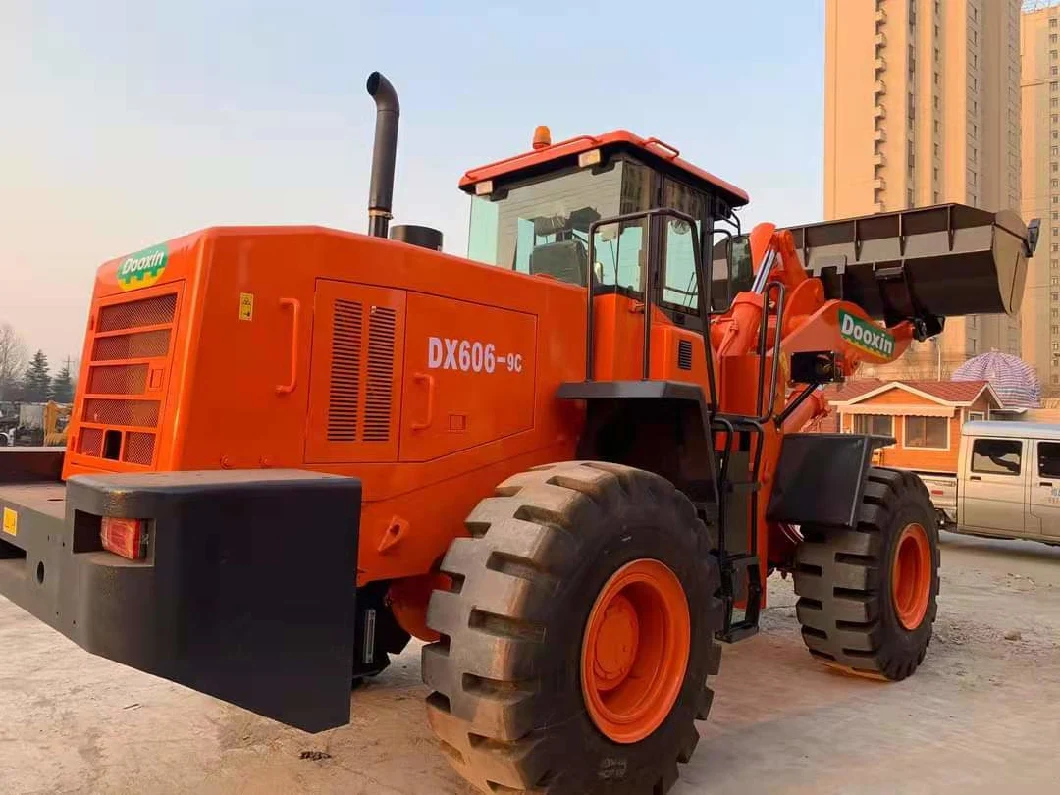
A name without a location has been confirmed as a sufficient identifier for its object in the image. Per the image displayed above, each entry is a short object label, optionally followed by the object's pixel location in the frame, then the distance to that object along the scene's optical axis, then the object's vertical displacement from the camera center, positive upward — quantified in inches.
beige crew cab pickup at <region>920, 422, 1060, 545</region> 481.7 -7.1
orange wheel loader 105.0 -6.3
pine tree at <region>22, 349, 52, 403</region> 2655.0 +142.9
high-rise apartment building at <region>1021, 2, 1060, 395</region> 3742.6 +1229.3
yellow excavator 811.0 -3.9
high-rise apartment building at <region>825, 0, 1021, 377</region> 2684.5 +1180.5
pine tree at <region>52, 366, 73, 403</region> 2447.6 +121.7
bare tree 2793.3 +193.0
